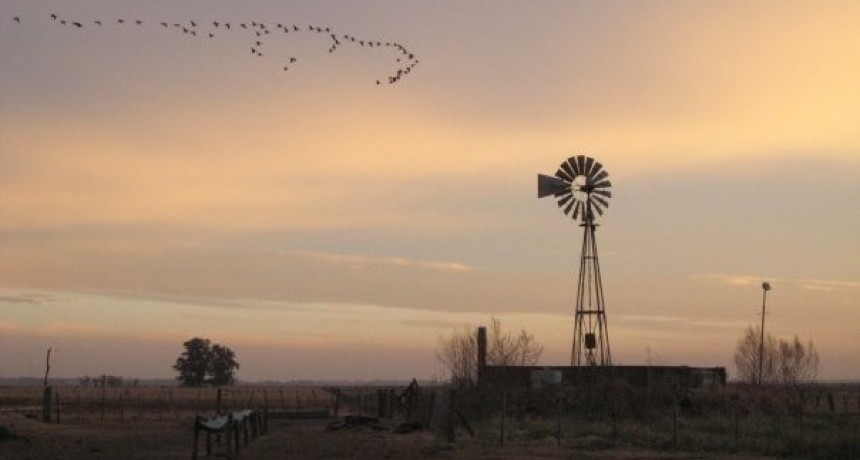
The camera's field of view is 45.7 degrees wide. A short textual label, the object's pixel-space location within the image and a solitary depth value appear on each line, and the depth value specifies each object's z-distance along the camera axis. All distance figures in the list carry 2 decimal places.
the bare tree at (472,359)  61.75
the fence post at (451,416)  35.34
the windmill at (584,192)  50.12
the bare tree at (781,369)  86.69
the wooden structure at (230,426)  27.62
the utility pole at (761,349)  74.06
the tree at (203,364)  166.50
